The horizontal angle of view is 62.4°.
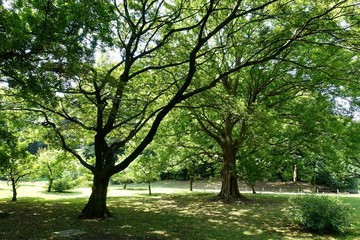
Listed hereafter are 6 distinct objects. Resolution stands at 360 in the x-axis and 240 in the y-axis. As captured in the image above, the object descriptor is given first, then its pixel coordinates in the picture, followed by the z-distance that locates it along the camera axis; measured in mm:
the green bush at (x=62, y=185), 25406
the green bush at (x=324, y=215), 8539
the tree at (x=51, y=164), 19156
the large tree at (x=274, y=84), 8992
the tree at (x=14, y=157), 13602
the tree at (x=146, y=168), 20712
